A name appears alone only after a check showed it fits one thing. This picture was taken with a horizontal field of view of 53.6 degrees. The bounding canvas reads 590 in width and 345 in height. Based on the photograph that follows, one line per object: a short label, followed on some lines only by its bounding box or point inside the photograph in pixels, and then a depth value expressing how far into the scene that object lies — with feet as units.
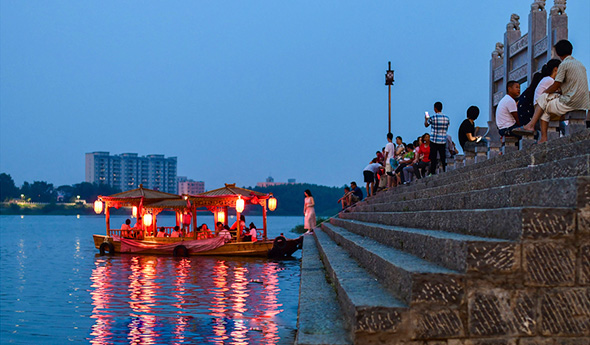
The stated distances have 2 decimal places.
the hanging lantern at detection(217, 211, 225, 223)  94.38
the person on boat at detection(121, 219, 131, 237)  96.75
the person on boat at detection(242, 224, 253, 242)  85.20
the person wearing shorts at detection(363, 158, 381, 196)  69.31
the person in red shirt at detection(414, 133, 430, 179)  47.19
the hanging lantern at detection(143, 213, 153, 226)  93.56
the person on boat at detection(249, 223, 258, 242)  85.81
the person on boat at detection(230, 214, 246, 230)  85.97
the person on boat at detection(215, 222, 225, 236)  90.18
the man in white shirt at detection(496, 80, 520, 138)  33.60
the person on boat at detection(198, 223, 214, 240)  88.48
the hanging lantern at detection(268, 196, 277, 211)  87.86
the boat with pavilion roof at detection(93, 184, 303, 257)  83.66
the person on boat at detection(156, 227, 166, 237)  94.02
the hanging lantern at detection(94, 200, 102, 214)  97.14
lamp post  86.47
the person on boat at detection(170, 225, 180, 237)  93.66
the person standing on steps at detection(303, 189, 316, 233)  75.06
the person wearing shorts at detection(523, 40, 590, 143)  23.91
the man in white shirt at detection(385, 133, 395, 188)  60.23
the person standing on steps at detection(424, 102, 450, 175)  42.73
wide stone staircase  11.72
